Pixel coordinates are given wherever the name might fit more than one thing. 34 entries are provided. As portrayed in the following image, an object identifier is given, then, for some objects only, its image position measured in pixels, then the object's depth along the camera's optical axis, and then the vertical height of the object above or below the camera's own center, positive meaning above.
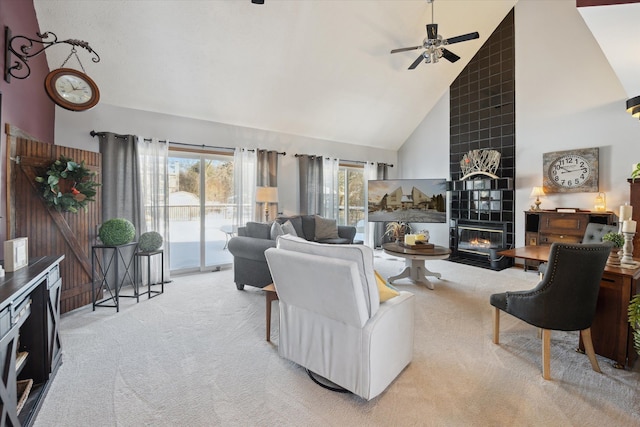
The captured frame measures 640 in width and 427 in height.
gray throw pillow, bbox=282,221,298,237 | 4.16 -0.25
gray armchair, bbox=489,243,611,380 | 2.01 -0.58
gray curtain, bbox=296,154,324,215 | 6.14 +0.53
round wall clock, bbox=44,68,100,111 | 2.58 +1.06
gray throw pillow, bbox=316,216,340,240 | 5.56 -0.34
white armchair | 1.78 -0.68
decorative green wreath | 2.90 +0.25
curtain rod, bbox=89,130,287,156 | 4.07 +1.05
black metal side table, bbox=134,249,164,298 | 3.80 -0.77
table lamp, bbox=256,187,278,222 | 5.21 +0.27
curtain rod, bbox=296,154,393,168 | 6.96 +1.15
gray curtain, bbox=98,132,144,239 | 4.11 +0.43
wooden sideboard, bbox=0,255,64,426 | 1.45 -0.76
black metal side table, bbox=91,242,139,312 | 3.40 -0.76
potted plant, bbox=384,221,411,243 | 5.14 -0.35
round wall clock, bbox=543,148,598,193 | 4.76 +0.64
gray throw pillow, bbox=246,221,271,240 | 4.26 -0.27
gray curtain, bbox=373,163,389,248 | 7.38 -0.41
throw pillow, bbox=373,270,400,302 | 2.05 -0.55
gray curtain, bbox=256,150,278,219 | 5.52 +0.71
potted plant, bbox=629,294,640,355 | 1.57 -0.55
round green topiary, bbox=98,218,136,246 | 3.37 -0.25
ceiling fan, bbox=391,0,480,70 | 3.89 +2.23
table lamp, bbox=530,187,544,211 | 5.09 +0.29
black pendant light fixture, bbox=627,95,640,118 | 3.15 +1.08
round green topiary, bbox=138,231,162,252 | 3.93 -0.40
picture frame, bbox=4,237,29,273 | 1.89 -0.28
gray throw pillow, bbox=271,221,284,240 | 4.01 -0.26
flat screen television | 6.12 +0.21
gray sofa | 3.83 -0.55
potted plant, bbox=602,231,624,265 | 2.46 -0.26
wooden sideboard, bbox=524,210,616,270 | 4.57 -0.24
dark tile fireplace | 5.71 +1.31
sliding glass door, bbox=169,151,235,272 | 4.92 +0.01
